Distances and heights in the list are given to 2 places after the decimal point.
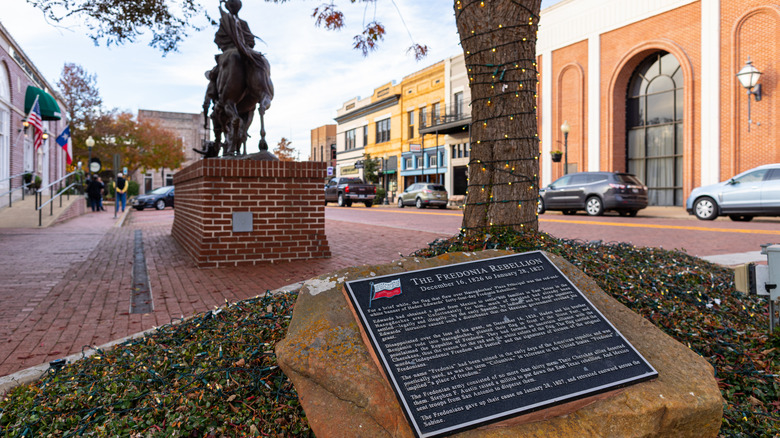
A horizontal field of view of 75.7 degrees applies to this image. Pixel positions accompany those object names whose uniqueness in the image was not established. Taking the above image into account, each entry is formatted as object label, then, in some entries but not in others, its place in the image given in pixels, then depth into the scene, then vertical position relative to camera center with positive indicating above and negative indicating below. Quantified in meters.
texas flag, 23.67 +3.39
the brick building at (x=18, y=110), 22.15 +4.91
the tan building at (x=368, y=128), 47.16 +8.29
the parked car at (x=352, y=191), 31.67 +1.03
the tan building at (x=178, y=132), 63.00 +10.11
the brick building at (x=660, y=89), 21.69 +6.03
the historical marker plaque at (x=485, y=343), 2.20 -0.68
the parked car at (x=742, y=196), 13.95 +0.24
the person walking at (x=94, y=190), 25.08 +0.96
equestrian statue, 7.27 +1.96
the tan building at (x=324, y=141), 70.01 +9.31
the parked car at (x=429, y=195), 28.89 +0.68
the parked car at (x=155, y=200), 29.56 +0.52
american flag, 20.67 +3.68
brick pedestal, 6.68 -0.06
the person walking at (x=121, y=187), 23.42 +1.04
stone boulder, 2.15 -0.86
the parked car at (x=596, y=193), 18.20 +0.47
